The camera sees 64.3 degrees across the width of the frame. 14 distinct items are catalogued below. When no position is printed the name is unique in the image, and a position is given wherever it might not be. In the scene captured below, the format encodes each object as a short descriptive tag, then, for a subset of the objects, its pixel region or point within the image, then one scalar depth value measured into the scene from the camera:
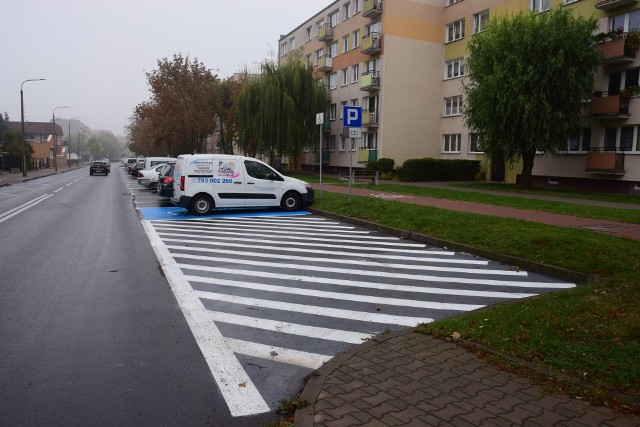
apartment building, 24.18
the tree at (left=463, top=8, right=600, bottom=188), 22.48
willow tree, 38.59
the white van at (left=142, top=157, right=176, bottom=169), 34.12
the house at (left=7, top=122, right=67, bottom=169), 98.31
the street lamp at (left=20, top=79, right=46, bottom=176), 45.13
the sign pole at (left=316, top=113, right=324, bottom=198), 17.62
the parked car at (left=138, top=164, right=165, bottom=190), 28.53
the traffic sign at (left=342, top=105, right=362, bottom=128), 15.82
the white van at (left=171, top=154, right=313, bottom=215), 15.97
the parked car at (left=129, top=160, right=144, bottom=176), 48.30
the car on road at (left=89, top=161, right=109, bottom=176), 54.56
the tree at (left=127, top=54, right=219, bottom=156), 51.59
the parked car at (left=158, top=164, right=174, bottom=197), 20.23
